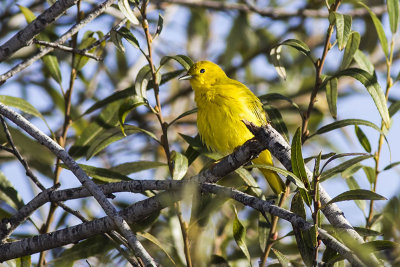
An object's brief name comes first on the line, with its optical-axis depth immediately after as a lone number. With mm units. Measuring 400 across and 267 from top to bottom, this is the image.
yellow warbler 8766
